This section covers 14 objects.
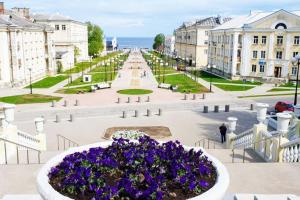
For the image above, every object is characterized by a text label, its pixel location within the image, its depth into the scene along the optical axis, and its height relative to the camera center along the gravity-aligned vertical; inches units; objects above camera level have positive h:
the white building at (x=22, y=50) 2037.4 +6.1
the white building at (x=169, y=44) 6633.9 +162.0
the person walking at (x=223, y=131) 986.3 -229.5
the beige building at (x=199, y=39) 3754.9 +144.2
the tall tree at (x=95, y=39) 4847.4 +184.9
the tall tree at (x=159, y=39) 7416.3 +278.3
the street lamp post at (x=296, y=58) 1316.2 -22.0
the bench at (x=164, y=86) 2095.2 -211.8
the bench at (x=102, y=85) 2050.1 -208.4
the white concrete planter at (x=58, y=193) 319.0 -132.8
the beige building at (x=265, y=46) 2383.1 +45.5
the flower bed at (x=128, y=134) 920.9 -232.2
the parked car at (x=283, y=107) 1377.0 -223.8
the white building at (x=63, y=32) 3462.1 +203.5
